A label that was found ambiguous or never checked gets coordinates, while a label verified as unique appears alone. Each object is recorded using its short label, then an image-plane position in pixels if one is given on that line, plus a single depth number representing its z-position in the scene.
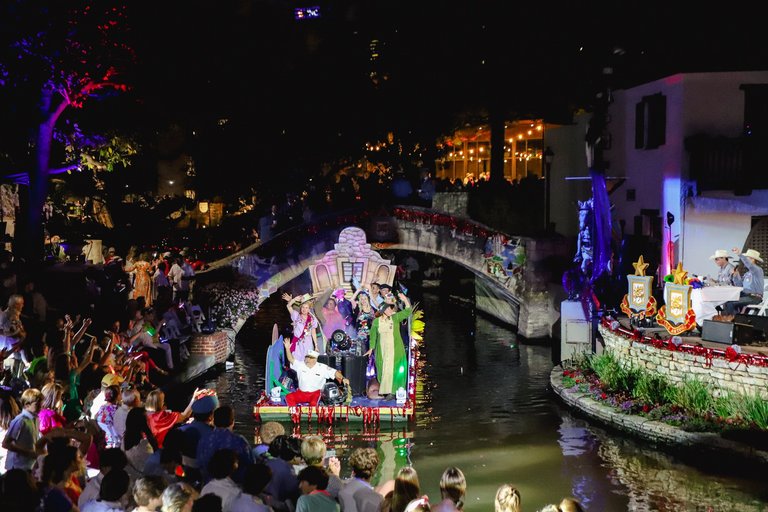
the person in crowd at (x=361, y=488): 8.47
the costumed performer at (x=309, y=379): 17.95
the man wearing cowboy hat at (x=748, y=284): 19.61
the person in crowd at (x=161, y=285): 23.20
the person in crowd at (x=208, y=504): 7.52
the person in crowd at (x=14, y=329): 15.26
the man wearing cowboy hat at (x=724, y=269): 20.55
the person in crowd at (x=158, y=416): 11.05
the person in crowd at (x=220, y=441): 9.62
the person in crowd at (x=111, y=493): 7.82
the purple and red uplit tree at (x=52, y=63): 23.20
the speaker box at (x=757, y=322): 18.33
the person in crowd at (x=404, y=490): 8.20
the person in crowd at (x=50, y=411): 10.68
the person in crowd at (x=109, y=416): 11.33
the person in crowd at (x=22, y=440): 9.94
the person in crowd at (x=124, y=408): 10.71
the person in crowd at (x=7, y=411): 11.38
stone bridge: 28.36
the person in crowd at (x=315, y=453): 8.92
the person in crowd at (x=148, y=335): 19.20
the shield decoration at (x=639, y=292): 20.62
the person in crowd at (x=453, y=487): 8.31
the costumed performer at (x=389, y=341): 18.16
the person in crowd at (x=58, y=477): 7.98
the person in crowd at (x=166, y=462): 9.00
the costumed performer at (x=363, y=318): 18.59
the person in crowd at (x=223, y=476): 8.22
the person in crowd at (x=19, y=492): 7.39
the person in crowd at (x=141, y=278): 24.92
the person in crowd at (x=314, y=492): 8.19
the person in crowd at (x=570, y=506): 7.64
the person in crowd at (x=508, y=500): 7.82
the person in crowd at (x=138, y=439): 9.88
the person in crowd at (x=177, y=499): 7.34
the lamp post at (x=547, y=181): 29.46
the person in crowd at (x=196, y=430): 9.73
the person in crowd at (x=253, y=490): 8.00
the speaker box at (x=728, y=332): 18.00
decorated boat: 18.03
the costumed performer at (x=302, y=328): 18.25
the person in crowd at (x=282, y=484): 8.91
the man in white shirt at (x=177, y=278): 25.78
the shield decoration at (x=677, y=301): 19.33
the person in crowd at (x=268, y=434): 9.90
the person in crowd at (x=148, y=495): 7.56
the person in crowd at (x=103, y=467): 8.19
